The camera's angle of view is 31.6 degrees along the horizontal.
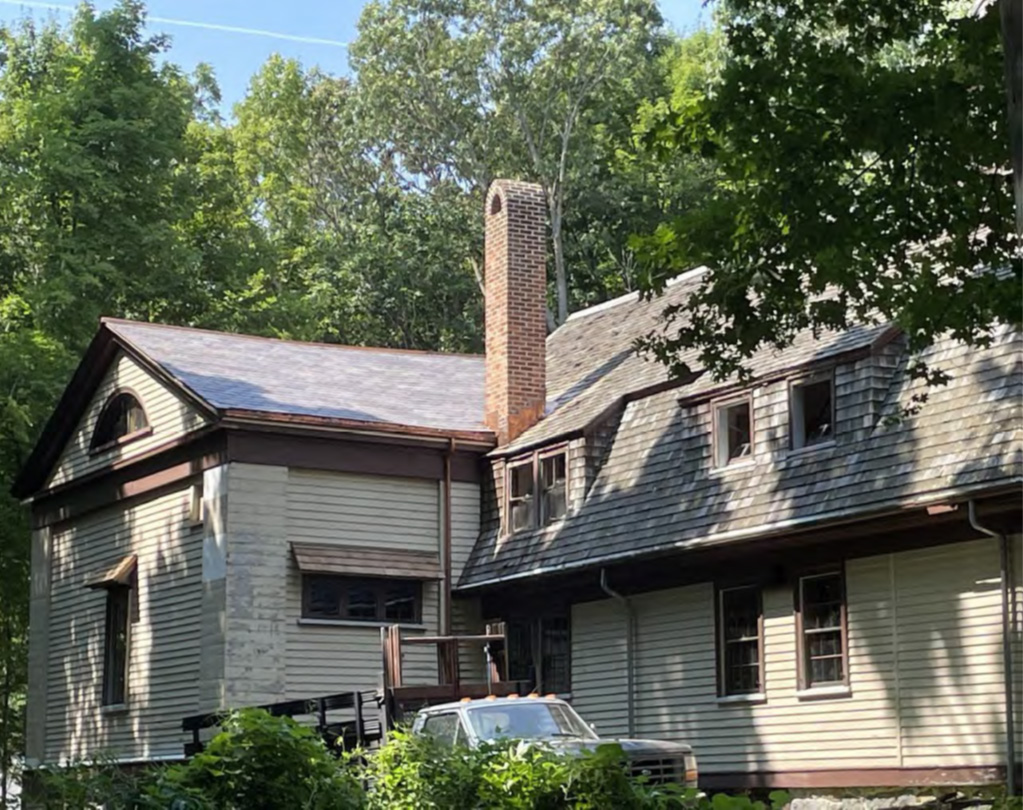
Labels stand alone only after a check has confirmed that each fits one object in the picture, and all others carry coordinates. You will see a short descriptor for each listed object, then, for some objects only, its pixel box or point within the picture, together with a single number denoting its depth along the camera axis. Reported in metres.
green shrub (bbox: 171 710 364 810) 9.38
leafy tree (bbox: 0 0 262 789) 39.00
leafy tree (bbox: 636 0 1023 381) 15.30
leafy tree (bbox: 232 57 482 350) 55.56
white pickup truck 18.78
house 21.33
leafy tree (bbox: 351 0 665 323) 55.34
